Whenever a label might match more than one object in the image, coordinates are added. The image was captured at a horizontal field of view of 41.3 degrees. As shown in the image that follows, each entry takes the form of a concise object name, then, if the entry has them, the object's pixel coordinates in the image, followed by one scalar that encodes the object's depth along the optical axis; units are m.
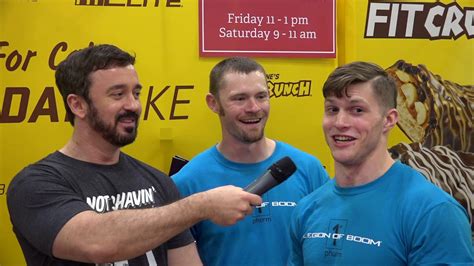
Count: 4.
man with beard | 1.57
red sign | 3.17
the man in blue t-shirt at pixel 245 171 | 2.22
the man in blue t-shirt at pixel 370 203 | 1.54
